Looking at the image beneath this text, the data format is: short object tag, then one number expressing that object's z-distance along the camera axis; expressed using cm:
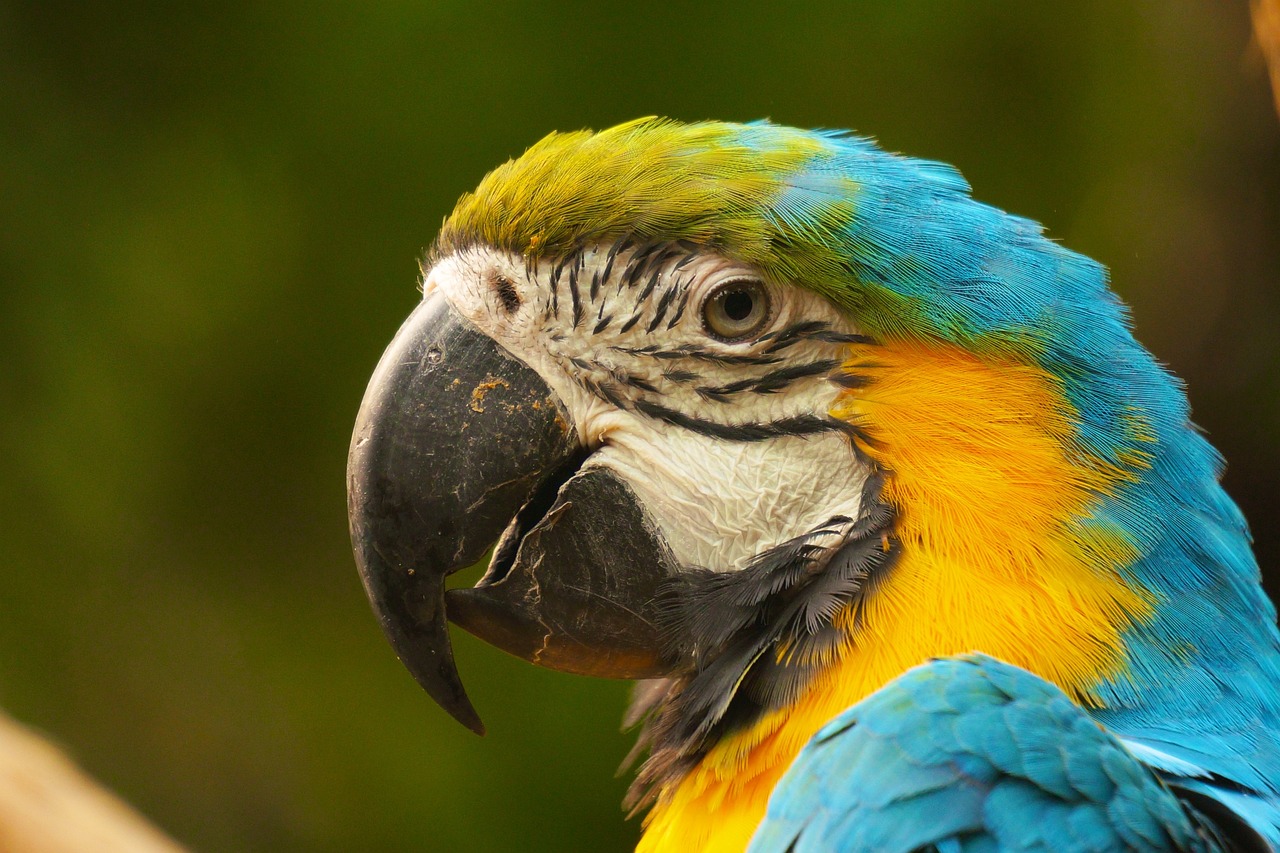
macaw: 216
